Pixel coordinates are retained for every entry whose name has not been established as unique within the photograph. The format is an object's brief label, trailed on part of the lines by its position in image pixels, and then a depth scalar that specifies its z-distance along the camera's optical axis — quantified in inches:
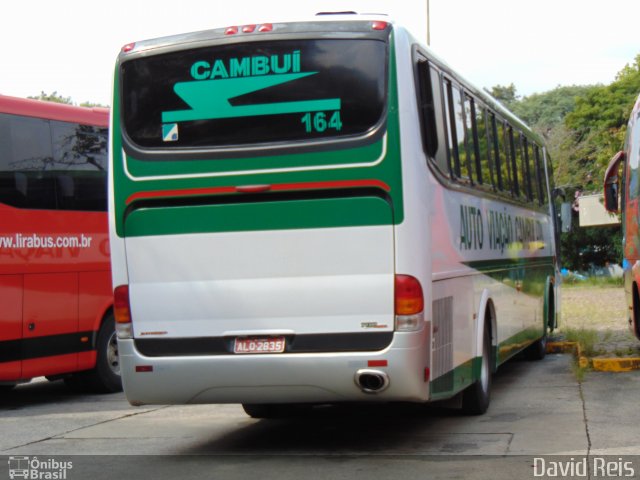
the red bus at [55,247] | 520.4
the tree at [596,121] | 2240.4
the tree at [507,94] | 3795.0
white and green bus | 335.0
